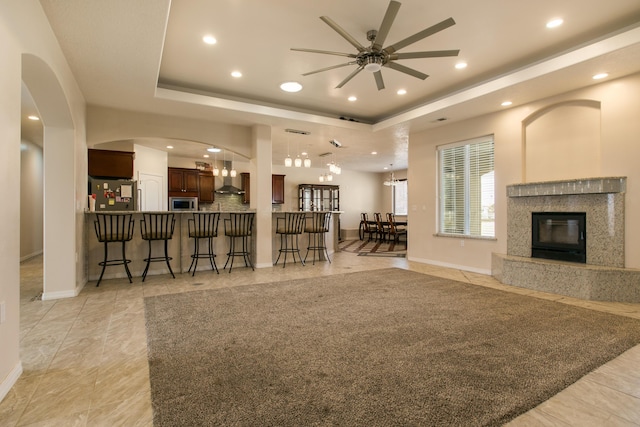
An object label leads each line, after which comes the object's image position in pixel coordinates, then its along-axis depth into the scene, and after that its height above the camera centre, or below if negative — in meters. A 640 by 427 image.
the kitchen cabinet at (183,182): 8.74 +0.87
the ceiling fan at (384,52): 2.59 +1.55
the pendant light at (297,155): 6.11 +1.72
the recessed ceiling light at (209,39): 3.39 +1.90
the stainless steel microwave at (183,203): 8.71 +0.27
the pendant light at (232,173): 8.60 +1.10
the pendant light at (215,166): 8.45 +1.44
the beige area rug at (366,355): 1.61 -1.01
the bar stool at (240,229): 5.69 -0.31
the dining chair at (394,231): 9.64 -0.56
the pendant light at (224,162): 8.49 +1.57
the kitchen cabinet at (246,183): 9.73 +0.91
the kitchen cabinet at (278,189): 10.16 +0.79
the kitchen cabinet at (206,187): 9.12 +0.76
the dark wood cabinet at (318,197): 10.80 +0.57
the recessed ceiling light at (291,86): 4.65 +1.91
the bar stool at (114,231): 4.38 -0.28
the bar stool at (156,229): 4.71 -0.27
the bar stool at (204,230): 5.16 -0.30
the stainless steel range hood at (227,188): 9.35 +0.76
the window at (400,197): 12.03 +0.61
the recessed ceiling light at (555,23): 3.13 +1.93
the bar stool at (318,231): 6.34 -0.38
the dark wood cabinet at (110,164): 6.25 +1.00
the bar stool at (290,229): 6.05 -0.32
